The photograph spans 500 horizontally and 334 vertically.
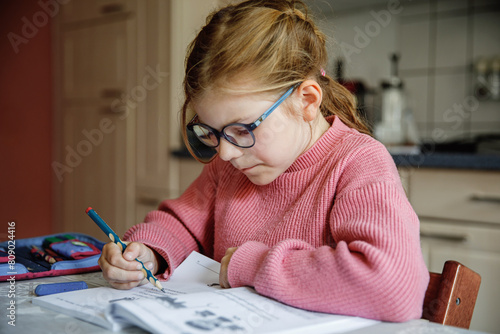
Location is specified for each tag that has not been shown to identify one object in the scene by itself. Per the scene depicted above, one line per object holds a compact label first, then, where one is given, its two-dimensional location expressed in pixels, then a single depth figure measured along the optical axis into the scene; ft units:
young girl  2.08
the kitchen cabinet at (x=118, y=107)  7.52
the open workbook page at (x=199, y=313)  1.77
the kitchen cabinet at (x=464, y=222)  5.12
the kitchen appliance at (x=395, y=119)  6.97
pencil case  2.72
